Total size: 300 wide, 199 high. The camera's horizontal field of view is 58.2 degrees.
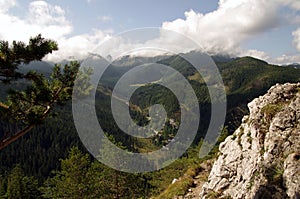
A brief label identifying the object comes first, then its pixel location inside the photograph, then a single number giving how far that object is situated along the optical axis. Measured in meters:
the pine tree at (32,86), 10.07
